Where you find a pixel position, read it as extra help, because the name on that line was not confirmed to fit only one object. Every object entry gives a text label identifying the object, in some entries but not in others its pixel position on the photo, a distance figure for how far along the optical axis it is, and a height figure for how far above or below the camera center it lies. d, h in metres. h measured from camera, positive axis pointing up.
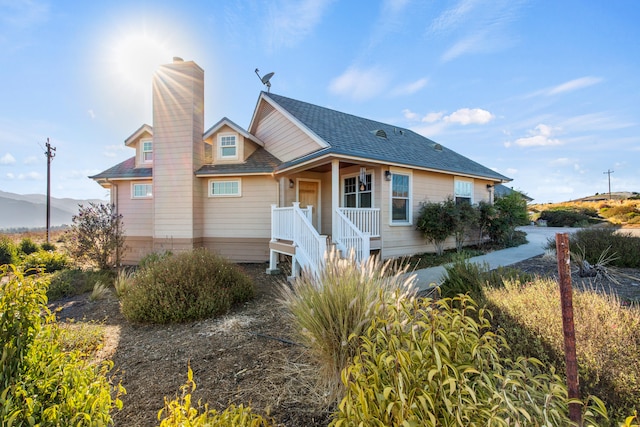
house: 9.44 +1.59
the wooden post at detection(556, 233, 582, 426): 1.64 -0.65
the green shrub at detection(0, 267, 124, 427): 1.49 -0.94
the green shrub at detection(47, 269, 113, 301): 7.52 -1.93
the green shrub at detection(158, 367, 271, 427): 1.51 -1.19
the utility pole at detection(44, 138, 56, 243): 16.97 +3.73
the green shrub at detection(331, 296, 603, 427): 1.36 -0.93
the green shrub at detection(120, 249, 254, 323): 5.05 -1.45
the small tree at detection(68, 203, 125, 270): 9.62 -0.65
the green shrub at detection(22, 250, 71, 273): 10.29 -1.67
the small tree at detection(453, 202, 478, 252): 9.83 -0.03
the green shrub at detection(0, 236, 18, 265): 11.84 -1.55
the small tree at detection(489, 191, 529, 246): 12.02 -0.06
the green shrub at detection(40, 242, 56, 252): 15.33 -1.66
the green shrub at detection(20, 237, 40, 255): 14.25 -1.54
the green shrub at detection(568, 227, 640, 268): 7.03 -0.75
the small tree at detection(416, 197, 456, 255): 9.76 -0.07
